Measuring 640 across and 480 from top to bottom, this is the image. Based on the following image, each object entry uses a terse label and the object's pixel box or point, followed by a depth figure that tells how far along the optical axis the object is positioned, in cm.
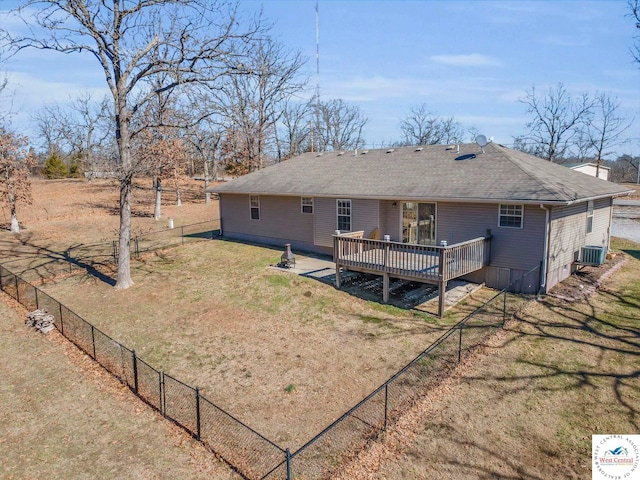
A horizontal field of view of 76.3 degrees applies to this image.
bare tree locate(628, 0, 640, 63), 1485
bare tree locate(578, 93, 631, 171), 5056
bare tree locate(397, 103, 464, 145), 6131
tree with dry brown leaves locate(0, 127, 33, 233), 2383
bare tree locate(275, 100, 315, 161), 4881
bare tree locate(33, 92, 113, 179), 1459
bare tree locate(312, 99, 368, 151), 5850
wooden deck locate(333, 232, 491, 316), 1170
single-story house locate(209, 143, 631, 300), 1296
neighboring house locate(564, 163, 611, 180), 2906
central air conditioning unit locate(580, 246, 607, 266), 1477
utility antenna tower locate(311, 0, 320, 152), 5300
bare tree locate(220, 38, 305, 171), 3662
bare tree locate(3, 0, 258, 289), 1376
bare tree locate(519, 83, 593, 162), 4379
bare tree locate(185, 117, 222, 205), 3407
